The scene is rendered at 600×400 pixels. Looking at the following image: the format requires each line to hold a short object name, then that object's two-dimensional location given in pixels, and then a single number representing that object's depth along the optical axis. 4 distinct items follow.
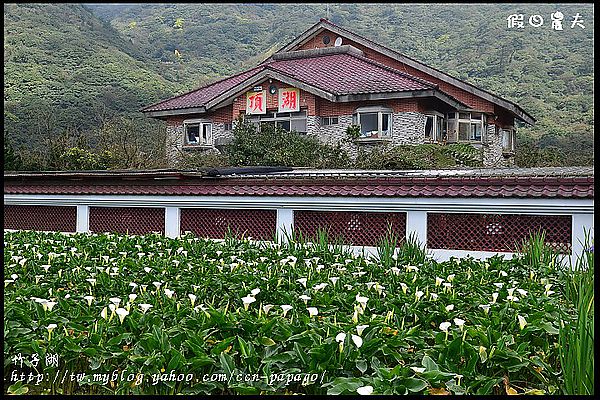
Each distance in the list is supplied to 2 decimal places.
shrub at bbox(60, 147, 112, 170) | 24.86
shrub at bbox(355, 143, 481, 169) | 21.78
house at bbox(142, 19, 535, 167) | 24.14
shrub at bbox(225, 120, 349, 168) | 22.55
